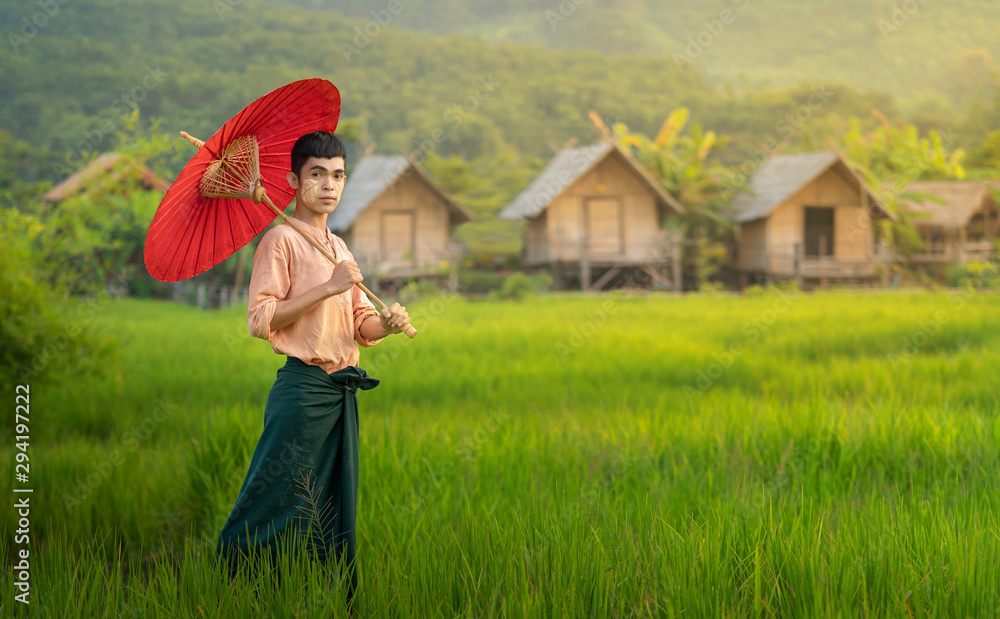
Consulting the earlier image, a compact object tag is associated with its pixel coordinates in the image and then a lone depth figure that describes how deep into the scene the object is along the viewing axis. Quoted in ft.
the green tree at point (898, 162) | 87.82
